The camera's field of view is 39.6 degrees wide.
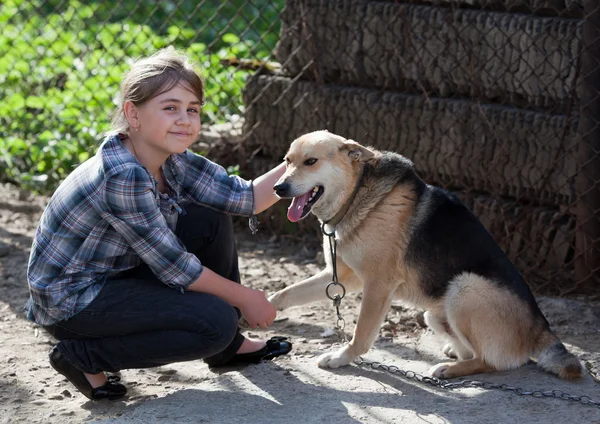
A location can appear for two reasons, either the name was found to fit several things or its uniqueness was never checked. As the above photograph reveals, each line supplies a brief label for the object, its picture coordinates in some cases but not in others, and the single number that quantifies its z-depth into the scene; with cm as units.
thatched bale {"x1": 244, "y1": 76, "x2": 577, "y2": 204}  503
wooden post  470
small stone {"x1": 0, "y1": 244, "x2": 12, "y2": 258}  566
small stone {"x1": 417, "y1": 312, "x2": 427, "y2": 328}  466
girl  339
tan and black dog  377
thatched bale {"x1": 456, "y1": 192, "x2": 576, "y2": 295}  512
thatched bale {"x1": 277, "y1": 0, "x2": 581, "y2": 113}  490
